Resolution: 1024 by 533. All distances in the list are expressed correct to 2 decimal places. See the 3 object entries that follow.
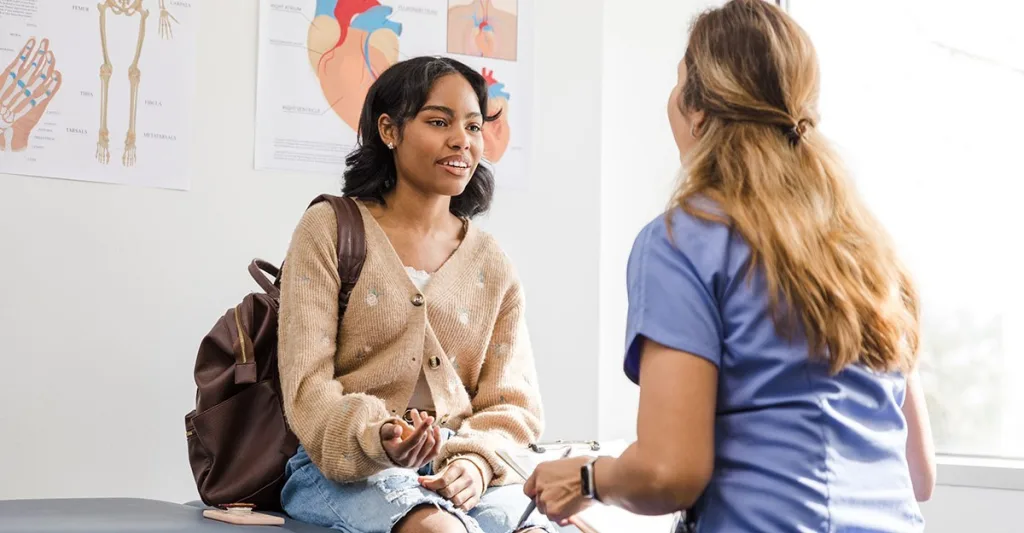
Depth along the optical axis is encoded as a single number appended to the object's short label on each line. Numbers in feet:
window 10.57
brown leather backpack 6.86
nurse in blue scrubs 3.98
